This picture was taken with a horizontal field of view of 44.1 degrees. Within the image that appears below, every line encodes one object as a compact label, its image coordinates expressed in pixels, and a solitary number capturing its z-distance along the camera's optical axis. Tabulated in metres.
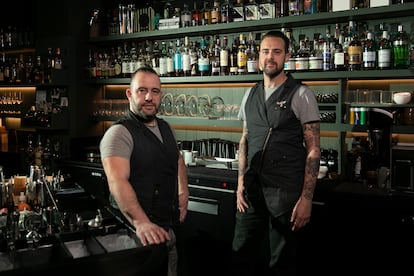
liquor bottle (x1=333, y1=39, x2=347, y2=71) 3.79
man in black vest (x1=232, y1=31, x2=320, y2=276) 2.94
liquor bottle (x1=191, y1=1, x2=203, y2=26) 4.73
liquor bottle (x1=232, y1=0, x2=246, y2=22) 4.39
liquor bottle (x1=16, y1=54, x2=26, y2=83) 5.77
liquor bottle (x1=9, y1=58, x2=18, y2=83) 5.86
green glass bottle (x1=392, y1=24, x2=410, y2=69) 3.57
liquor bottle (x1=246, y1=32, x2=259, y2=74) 4.28
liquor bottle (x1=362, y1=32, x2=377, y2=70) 3.66
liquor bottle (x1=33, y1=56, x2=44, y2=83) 5.61
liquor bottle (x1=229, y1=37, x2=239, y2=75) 4.43
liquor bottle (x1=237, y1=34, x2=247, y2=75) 4.36
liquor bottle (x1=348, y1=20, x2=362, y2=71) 3.73
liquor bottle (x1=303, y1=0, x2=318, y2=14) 3.97
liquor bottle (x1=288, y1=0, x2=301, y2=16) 4.06
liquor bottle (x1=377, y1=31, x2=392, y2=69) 3.59
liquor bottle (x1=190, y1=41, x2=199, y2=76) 4.70
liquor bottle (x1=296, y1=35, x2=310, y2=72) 3.97
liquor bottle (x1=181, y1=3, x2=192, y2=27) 4.76
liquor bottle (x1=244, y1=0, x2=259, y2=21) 4.30
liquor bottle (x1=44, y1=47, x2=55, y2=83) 5.45
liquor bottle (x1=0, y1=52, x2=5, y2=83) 6.04
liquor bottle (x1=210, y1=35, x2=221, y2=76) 4.56
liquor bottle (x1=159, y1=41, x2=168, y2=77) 4.88
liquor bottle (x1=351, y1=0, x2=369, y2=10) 3.76
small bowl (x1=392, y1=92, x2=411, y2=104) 3.53
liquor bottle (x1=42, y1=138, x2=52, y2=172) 5.30
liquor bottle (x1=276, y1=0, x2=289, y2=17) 4.14
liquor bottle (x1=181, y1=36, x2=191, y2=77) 4.70
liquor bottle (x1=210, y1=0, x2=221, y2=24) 4.55
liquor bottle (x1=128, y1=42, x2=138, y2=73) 5.12
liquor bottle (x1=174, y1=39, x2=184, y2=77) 4.77
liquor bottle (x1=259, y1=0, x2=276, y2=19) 4.20
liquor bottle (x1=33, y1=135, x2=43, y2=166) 5.24
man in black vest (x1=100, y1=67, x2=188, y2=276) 2.21
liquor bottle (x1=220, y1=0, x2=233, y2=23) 4.46
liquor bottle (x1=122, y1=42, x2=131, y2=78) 5.18
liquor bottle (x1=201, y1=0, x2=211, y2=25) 4.66
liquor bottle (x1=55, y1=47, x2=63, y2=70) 5.45
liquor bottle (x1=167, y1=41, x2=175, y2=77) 4.84
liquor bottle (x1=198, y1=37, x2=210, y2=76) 4.60
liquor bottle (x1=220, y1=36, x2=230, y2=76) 4.46
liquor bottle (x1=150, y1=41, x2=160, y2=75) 4.98
